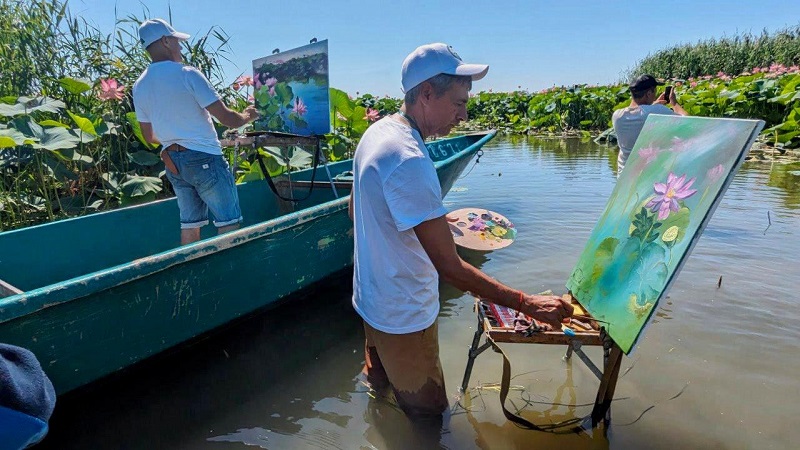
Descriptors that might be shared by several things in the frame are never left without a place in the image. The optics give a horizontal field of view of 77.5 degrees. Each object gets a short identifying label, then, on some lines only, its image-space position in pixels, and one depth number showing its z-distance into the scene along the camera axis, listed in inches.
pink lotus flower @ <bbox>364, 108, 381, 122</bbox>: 306.5
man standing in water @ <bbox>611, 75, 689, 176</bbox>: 164.4
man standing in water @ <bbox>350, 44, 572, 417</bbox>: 69.6
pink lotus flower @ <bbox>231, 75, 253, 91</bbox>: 222.2
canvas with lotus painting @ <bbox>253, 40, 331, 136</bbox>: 180.7
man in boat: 133.4
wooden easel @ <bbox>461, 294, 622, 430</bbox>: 87.4
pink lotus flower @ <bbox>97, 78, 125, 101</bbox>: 194.4
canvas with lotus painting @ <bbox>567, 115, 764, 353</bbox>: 74.1
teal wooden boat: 95.0
